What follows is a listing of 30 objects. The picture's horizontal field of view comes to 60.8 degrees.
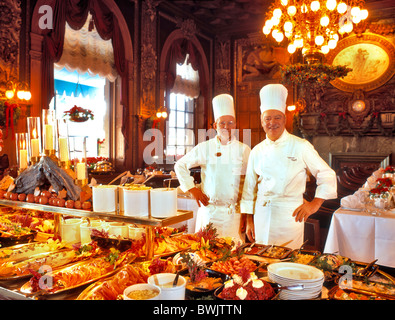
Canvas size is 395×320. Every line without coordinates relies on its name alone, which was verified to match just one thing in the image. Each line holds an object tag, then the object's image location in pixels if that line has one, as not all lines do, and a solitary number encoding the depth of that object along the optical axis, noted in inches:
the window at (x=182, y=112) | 410.6
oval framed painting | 368.8
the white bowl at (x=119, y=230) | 83.9
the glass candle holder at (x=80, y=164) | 81.3
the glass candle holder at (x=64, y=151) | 84.3
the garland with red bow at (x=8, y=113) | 227.8
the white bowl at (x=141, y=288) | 48.9
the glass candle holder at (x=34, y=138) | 88.8
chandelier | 202.4
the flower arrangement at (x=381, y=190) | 129.3
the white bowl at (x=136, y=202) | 68.4
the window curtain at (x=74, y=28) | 257.8
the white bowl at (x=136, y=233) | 81.4
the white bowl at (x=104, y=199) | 72.2
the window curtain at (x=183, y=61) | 382.0
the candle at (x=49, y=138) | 84.7
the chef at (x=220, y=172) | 116.7
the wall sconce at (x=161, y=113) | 356.6
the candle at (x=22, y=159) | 96.2
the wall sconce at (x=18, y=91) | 232.2
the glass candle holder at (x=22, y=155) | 96.2
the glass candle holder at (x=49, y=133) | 84.9
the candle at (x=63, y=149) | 84.6
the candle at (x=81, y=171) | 81.4
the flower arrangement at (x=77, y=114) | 286.5
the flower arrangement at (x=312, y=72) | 224.7
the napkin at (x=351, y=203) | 136.4
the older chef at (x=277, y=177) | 104.6
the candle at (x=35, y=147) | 88.7
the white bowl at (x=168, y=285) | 48.9
